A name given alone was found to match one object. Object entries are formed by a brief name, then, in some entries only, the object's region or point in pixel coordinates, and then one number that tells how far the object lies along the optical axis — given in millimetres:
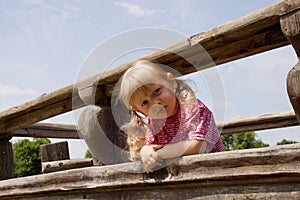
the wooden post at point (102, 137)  2645
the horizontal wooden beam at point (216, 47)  1879
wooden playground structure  1726
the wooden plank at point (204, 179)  1725
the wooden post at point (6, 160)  3815
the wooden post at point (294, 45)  1665
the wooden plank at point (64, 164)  3999
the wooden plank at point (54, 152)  4492
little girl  2150
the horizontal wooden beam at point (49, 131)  4957
